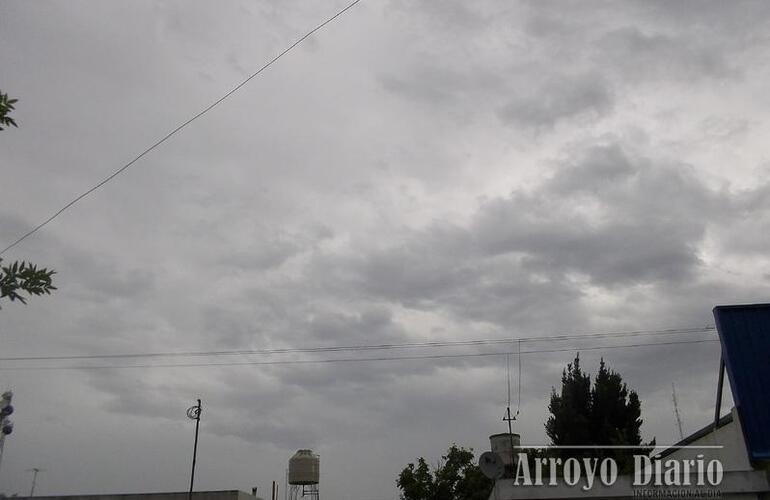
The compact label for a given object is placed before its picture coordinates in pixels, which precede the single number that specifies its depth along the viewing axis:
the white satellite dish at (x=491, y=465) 15.25
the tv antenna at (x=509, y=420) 49.29
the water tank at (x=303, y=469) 47.50
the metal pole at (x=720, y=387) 16.62
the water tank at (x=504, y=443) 42.19
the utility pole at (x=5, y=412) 22.59
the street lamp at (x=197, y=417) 40.09
